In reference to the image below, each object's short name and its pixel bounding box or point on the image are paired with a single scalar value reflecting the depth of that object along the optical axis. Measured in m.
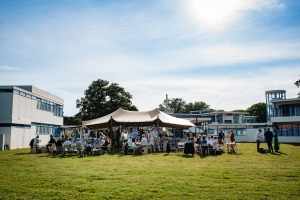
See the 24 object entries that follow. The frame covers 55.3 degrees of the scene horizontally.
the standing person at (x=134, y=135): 20.17
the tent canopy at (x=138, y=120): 20.15
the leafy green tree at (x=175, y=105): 84.90
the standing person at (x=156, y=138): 19.61
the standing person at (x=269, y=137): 17.62
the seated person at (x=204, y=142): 16.42
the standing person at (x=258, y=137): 18.61
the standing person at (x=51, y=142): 19.24
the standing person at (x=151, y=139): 18.81
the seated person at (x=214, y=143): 16.86
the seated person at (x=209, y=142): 16.80
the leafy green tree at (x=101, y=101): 48.84
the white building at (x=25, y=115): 24.53
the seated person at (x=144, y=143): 17.31
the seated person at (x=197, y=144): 17.36
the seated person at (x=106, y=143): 18.88
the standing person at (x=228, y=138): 17.97
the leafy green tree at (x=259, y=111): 68.69
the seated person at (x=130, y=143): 17.22
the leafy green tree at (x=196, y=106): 86.88
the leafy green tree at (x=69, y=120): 74.22
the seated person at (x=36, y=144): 18.77
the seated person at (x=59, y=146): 17.75
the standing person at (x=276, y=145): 17.92
